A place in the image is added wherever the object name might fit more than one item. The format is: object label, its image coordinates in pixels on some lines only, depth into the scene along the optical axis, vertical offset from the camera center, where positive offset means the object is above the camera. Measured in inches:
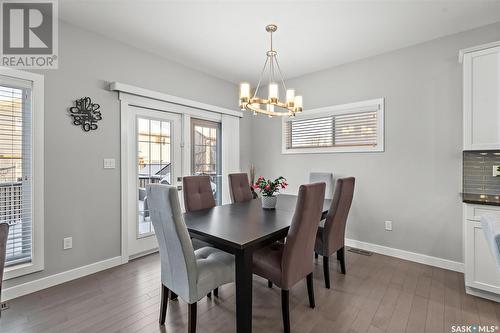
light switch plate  112.3 +0.9
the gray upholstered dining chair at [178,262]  60.6 -26.7
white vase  100.0 -15.3
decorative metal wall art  103.0 +22.6
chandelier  91.3 +26.0
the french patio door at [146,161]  123.2 +2.0
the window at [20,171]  87.6 -2.4
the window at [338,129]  133.3 +22.7
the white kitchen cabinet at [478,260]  83.8 -33.8
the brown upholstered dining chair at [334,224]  94.5 -23.7
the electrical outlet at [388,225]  128.0 -31.9
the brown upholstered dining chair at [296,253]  68.9 -27.0
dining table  61.6 -19.2
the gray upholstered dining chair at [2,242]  52.9 -17.3
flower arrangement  99.5 -8.9
